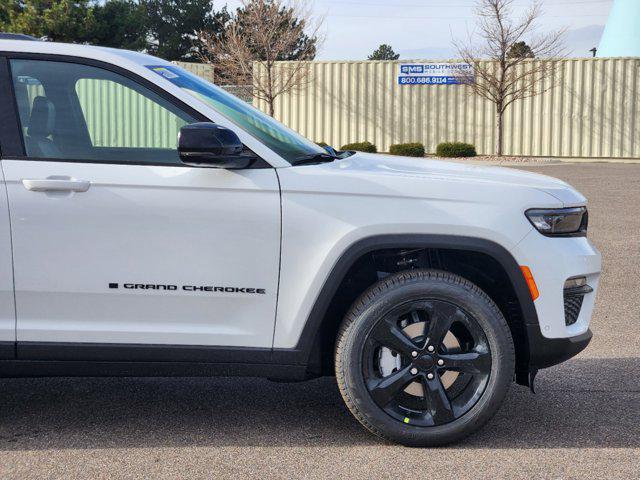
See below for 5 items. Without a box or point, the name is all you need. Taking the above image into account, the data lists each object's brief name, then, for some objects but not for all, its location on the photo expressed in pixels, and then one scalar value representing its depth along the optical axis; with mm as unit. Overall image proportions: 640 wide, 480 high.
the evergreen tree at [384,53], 108612
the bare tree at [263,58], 37562
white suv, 4004
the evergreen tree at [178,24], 65312
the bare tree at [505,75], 33844
